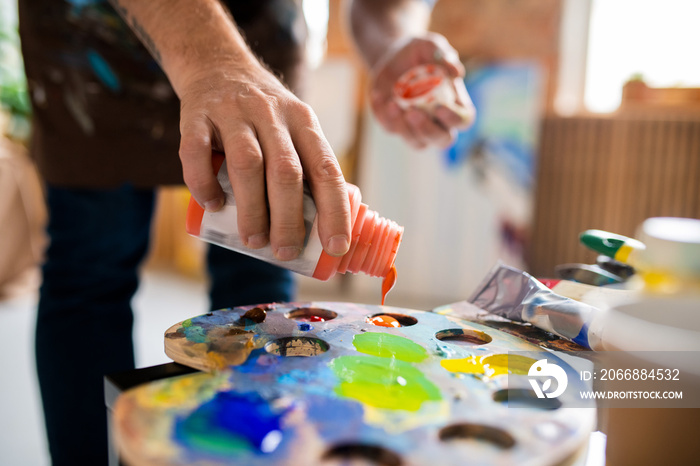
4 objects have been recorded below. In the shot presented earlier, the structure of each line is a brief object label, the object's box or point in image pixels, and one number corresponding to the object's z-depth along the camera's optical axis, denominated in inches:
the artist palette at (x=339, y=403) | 12.6
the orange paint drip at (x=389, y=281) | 21.0
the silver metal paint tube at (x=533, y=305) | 19.7
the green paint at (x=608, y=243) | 23.9
